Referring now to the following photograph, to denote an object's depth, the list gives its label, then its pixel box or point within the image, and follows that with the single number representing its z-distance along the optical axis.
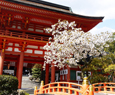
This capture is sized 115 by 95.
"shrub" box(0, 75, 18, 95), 8.48
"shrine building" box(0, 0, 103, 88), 12.59
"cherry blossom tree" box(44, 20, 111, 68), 9.77
